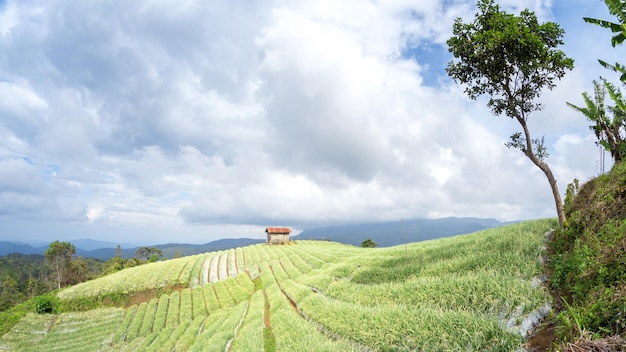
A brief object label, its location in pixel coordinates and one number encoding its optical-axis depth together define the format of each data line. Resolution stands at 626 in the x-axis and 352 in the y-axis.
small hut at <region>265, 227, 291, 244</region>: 89.25
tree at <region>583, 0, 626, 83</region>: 12.09
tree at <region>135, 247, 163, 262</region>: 139.90
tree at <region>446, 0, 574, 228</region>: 15.21
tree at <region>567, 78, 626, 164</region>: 19.20
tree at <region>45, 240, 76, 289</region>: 98.78
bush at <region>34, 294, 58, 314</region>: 53.91
